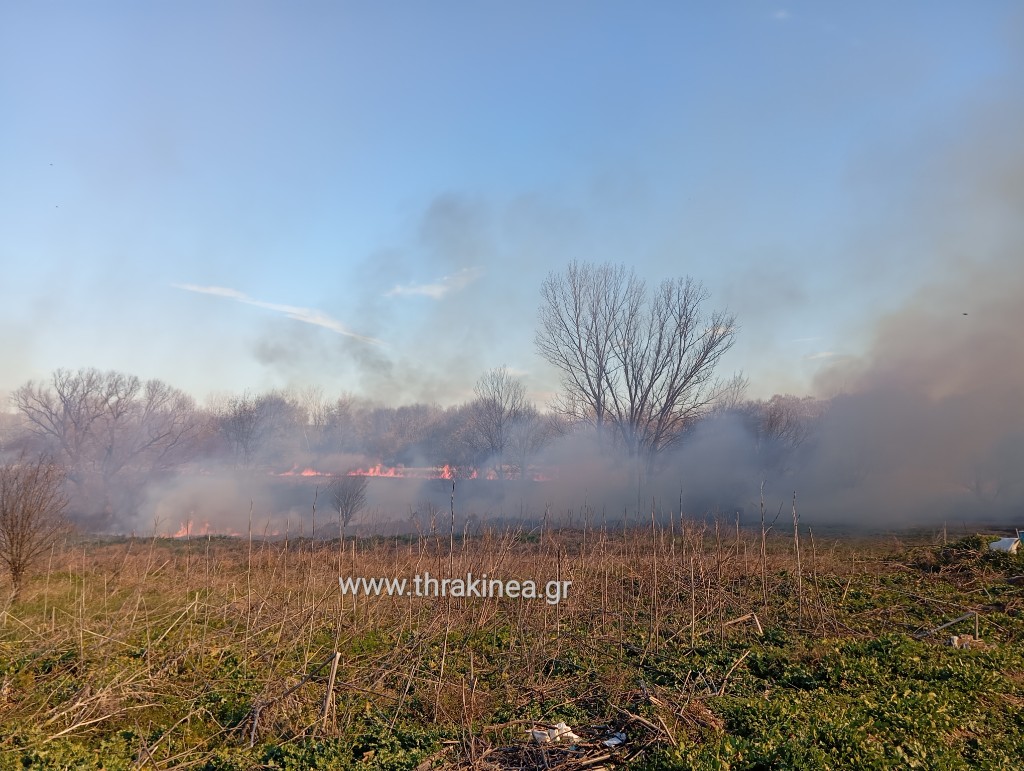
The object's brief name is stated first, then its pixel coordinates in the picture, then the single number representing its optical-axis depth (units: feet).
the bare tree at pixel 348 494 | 102.99
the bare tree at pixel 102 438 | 130.62
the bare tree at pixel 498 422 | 152.66
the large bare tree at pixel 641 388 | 103.09
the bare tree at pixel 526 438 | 146.82
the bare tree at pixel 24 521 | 43.50
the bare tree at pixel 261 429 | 158.61
